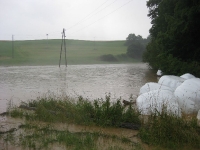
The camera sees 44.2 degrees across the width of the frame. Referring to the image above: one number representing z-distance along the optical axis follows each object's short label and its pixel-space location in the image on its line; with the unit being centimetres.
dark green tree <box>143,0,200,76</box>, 1492
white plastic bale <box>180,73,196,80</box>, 1416
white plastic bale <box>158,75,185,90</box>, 1156
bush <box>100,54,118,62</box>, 6278
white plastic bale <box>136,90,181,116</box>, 808
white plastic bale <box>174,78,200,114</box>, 870
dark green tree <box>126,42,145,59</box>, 6800
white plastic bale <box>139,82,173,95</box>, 1126
